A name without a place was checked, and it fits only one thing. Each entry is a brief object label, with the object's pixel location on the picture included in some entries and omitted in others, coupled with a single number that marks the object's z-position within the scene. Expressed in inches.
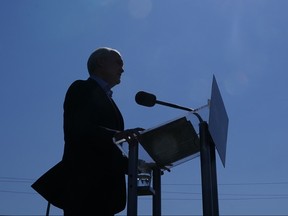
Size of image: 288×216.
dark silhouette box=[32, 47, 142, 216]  104.3
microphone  108.1
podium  90.6
